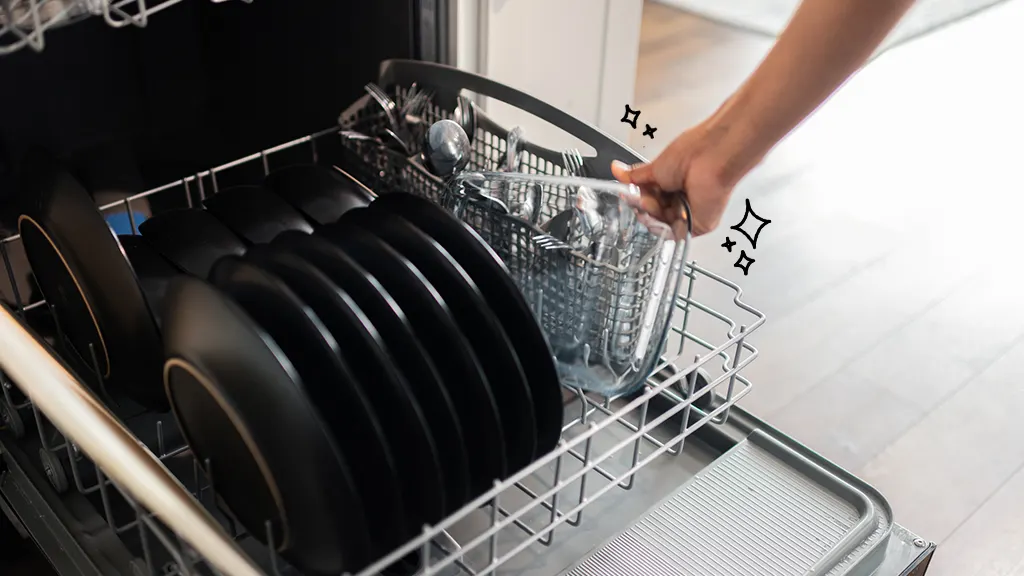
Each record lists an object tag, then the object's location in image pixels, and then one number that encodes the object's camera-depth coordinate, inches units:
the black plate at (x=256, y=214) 33.6
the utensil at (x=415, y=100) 38.3
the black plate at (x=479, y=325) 26.2
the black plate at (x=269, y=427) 22.8
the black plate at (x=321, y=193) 34.7
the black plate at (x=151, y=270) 31.6
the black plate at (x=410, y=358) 25.0
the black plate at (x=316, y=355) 23.6
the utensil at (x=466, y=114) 37.6
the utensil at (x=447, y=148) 36.4
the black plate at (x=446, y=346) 25.6
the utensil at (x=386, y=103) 38.4
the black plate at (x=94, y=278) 28.4
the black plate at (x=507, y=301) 26.9
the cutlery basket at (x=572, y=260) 29.2
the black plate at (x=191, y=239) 32.4
